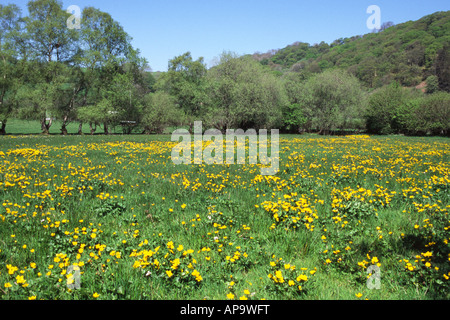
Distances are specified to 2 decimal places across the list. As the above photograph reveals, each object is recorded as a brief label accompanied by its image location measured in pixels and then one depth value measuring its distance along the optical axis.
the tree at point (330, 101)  43.19
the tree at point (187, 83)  43.38
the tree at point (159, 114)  45.06
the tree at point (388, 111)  45.91
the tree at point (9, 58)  32.81
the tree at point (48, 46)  33.12
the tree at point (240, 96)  38.34
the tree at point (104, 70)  36.88
